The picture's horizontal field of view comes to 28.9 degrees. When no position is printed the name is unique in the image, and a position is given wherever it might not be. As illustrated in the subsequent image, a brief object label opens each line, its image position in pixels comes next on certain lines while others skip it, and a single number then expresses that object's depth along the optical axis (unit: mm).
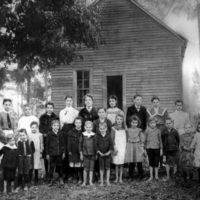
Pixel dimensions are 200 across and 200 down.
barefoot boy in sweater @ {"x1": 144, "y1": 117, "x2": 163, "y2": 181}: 9031
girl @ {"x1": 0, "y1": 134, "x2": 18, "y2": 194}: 8422
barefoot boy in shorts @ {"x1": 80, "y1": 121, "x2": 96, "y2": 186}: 8664
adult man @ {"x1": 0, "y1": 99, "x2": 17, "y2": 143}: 9359
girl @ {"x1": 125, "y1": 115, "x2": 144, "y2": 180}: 9047
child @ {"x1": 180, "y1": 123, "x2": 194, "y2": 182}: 8906
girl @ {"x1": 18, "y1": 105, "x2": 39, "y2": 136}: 9695
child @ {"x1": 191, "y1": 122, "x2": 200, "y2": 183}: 8805
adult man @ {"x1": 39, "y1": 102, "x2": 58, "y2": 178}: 9340
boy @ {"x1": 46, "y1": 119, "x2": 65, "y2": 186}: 8914
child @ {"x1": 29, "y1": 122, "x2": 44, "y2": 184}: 9133
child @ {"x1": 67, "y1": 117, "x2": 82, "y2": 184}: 8868
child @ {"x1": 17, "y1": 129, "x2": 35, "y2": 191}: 8641
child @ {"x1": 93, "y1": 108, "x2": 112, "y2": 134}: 8789
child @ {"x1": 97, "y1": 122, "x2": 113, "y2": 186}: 8672
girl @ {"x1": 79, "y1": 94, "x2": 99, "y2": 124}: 9164
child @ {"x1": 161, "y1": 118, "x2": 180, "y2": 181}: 9086
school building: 15719
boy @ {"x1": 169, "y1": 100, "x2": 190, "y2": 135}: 9977
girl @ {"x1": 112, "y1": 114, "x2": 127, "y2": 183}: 8875
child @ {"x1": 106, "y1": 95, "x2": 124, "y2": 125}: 9336
